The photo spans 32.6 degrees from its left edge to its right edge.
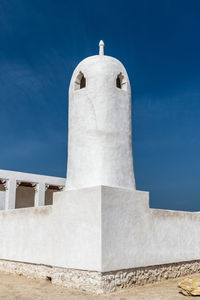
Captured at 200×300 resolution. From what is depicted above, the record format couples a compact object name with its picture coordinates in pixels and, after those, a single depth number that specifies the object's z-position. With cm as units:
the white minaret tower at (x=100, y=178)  755
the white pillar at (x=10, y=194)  1670
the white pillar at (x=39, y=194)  1766
